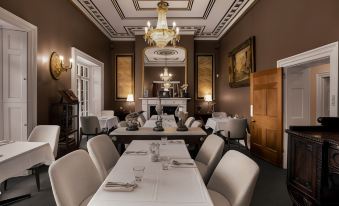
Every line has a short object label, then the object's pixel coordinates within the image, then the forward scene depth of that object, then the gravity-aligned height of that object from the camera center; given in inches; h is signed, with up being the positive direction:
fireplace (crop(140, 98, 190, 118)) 365.1 -2.1
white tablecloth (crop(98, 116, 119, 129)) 272.5 -23.8
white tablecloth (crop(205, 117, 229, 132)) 241.9 -22.2
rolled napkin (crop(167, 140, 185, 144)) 119.2 -19.7
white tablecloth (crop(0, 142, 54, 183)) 91.7 -23.6
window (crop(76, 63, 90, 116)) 303.3 +18.7
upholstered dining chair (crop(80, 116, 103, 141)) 238.8 -23.4
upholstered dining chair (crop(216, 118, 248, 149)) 222.7 -25.2
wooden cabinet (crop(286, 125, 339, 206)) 87.2 -24.8
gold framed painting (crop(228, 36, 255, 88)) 247.1 +43.3
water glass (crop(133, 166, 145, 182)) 65.9 -20.6
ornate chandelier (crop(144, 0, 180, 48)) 201.0 +58.8
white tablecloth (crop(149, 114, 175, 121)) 255.8 -17.2
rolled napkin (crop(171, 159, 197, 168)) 78.1 -20.4
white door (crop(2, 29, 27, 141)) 166.9 +8.4
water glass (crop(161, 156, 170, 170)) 76.1 -20.3
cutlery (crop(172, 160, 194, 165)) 79.9 -20.2
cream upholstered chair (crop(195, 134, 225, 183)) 101.3 -23.9
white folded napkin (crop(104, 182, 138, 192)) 57.3 -20.5
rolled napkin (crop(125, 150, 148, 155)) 95.7 -20.2
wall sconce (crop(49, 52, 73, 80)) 197.4 +30.5
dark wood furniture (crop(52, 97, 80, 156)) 197.8 -15.7
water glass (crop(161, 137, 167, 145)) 114.3 -18.7
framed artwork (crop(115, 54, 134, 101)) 384.8 +38.9
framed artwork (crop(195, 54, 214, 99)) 378.6 +41.9
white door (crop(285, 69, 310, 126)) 180.7 +3.1
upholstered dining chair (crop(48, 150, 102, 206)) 60.9 -22.0
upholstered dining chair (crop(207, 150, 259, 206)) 64.0 -23.3
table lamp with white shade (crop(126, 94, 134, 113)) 361.1 +5.2
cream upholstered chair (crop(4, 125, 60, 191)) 145.3 -20.5
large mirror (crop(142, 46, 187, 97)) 373.7 +46.4
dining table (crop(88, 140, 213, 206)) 51.9 -21.1
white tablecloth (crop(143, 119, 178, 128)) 193.3 -18.4
